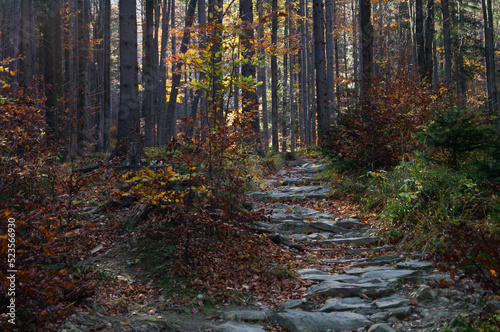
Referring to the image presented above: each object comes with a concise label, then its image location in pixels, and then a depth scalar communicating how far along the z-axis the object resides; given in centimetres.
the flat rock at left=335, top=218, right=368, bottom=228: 607
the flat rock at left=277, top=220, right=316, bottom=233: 612
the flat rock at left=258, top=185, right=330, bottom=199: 786
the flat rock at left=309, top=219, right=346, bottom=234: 601
